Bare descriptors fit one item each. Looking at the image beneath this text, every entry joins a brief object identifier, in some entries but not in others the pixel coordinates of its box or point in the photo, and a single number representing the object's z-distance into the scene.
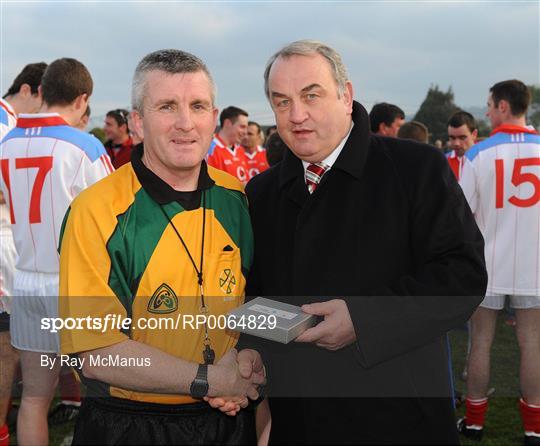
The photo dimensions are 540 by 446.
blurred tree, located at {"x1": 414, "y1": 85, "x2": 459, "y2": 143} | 66.44
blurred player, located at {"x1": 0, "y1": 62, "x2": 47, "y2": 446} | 4.07
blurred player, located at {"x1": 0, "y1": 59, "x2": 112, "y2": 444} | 3.70
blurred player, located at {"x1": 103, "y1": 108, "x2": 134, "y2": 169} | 7.90
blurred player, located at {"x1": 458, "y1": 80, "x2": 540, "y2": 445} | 4.53
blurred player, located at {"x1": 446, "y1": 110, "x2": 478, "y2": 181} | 6.72
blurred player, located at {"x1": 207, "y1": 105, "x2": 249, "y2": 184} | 8.42
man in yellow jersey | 1.94
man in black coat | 2.02
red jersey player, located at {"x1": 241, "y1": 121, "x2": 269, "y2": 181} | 11.26
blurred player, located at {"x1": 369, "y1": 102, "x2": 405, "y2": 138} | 6.62
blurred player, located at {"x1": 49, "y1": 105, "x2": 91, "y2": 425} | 4.90
